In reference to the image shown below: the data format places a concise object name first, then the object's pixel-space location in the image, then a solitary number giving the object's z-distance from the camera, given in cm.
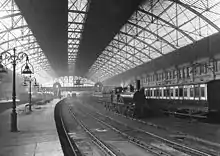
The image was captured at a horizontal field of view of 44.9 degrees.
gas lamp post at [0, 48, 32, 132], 1442
